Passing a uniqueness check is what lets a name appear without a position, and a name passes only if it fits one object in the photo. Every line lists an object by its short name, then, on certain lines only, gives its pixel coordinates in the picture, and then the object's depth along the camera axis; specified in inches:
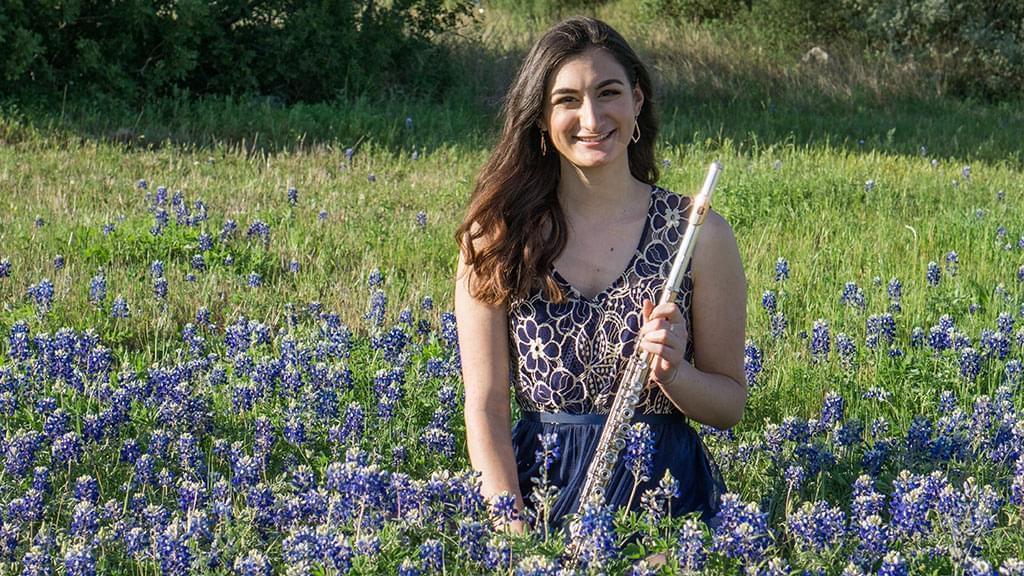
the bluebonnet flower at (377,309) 187.3
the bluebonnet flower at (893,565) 93.1
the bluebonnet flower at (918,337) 171.3
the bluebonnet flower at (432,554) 100.3
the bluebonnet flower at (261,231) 238.1
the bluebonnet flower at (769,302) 187.0
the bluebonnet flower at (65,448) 134.3
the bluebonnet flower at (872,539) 103.3
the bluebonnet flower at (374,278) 201.3
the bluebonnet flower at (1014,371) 160.9
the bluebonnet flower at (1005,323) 171.5
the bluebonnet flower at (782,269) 205.3
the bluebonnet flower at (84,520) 114.0
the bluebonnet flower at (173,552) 101.6
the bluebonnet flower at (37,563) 108.7
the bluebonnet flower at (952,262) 209.5
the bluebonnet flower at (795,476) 126.5
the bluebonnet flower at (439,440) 136.9
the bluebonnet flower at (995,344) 165.6
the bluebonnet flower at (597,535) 92.7
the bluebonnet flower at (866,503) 112.6
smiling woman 126.9
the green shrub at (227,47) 380.5
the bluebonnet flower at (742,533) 97.2
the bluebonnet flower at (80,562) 102.0
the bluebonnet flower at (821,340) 166.9
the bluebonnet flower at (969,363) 159.3
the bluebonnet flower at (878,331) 172.2
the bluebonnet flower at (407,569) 94.7
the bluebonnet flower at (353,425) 136.7
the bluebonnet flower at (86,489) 121.7
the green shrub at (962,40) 513.7
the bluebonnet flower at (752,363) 163.2
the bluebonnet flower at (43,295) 188.5
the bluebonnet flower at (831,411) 145.9
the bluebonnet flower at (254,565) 100.7
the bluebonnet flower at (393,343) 165.0
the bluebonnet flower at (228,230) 235.8
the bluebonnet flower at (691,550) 94.3
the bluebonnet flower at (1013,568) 94.9
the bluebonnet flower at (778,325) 181.5
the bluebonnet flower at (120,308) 188.9
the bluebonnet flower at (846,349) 164.7
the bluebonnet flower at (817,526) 104.4
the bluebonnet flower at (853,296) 192.1
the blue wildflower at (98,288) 197.0
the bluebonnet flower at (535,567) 90.5
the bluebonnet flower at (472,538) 102.0
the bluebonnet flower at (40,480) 127.3
